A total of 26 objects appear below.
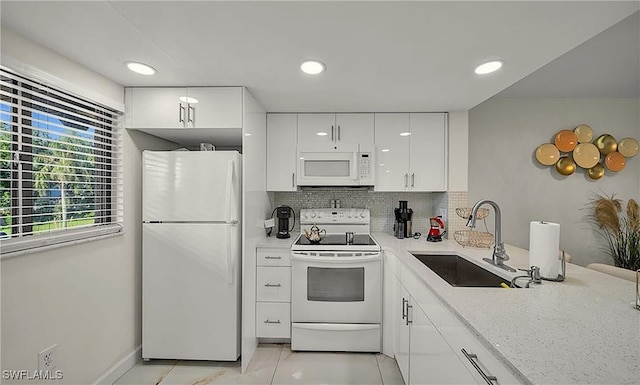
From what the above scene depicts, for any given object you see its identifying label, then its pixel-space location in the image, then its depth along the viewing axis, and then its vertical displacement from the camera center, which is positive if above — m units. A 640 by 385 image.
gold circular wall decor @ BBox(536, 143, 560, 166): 3.08 +0.42
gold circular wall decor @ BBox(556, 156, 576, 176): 3.08 +0.29
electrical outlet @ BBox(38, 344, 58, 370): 1.48 -0.93
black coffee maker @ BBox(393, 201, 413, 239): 2.82 -0.32
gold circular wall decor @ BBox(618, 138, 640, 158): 3.09 +0.50
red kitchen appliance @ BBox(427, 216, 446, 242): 2.63 -0.38
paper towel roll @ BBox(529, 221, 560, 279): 1.42 -0.29
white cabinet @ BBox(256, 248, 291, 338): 2.40 -0.83
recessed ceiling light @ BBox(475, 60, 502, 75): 1.68 +0.78
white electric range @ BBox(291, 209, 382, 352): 2.31 -0.90
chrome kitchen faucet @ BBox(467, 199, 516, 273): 1.67 -0.33
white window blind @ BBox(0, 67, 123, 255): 1.37 +0.13
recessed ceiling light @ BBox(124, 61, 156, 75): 1.73 +0.77
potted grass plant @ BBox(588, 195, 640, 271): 2.95 -0.37
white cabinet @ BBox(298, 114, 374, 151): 2.75 +0.62
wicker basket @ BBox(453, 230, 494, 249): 2.28 -0.40
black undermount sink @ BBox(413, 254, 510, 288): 1.71 -0.57
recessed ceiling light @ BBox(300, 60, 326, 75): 1.68 +0.77
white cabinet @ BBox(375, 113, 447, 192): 2.74 +0.39
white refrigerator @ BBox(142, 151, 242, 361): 2.09 -0.52
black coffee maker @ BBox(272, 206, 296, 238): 2.81 -0.29
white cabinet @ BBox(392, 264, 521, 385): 0.94 -0.70
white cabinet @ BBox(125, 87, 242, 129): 2.10 +0.62
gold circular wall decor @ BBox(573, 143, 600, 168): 3.07 +0.41
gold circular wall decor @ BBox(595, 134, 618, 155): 3.08 +0.54
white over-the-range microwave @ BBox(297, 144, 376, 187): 2.71 +0.23
